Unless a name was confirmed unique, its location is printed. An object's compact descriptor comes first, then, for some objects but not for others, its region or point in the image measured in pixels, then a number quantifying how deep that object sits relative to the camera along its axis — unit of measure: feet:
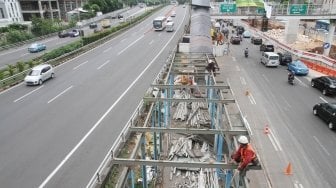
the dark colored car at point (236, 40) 203.19
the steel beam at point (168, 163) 32.65
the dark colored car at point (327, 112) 72.02
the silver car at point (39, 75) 106.83
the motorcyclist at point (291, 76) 110.04
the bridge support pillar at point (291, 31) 188.16
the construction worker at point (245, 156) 28.86
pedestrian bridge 140.97
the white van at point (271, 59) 136.26
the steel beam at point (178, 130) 41.01
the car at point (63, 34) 241.14
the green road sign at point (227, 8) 144.66
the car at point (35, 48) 178.09
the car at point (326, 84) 95.66
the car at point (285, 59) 140.67
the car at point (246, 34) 239.50
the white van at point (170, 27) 249.71
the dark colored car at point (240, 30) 257.34
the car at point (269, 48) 165.07
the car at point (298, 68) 122.62
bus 255.91
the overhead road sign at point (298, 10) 140.77
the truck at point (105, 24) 283.05
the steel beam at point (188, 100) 51.70
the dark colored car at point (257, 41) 202.28
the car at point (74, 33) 242.37
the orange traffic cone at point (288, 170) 54.29
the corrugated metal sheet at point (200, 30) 104.47
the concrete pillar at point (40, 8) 312.68
